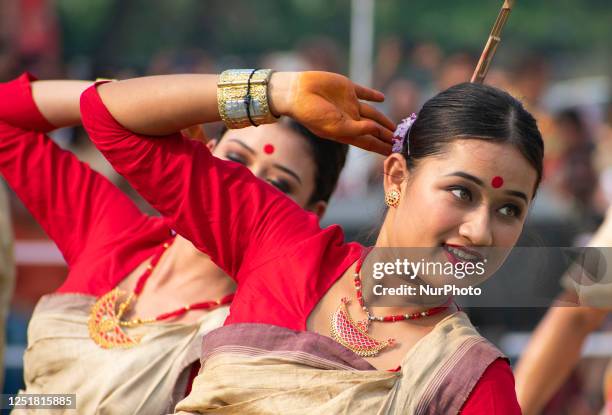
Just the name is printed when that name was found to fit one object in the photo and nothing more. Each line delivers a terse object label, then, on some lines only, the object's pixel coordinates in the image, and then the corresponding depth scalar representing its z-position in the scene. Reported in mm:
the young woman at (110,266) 6230
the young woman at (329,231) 5012
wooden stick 5539
